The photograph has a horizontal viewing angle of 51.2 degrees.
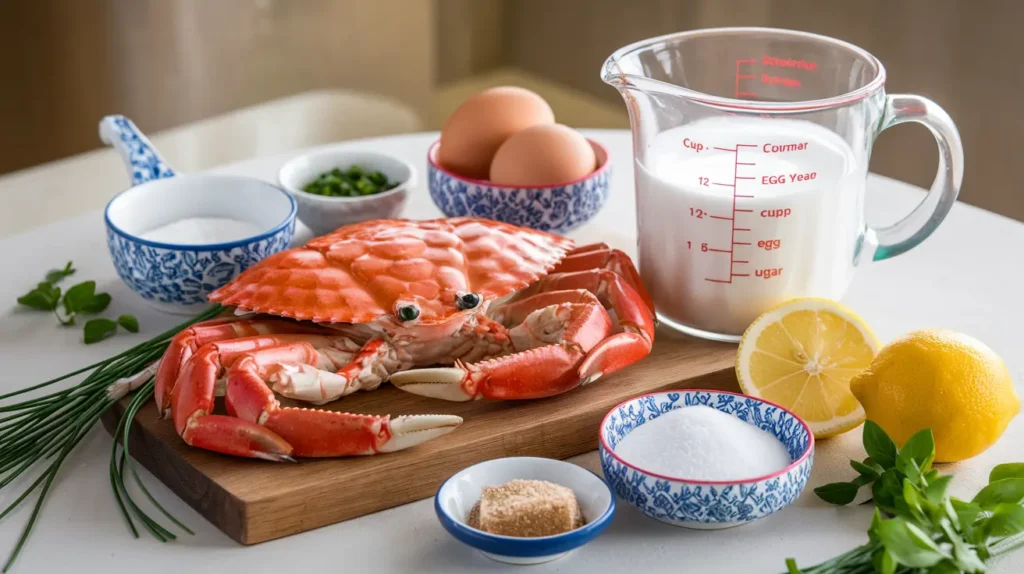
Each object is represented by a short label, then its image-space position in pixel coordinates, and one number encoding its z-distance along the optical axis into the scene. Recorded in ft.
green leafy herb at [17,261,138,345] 4.73
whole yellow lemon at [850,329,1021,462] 3.49
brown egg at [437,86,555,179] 5.25
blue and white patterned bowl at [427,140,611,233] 5.04
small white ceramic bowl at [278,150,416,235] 5.18
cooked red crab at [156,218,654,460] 3.49
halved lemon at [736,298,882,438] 3.77
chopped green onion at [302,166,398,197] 5.33
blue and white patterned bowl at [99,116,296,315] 4.45
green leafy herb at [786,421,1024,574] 2.88
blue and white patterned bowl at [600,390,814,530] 3.14
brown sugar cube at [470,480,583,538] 3.10
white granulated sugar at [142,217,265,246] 4.68
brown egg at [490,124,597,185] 5.05
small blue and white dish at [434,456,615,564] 3.05
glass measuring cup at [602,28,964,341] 4.02
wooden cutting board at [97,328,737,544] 3.34
